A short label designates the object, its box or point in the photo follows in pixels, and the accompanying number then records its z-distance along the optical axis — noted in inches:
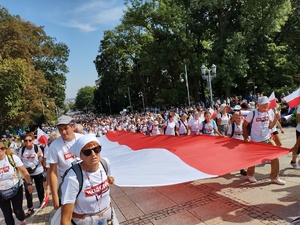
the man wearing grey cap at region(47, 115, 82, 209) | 142.2
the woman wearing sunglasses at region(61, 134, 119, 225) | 90.7
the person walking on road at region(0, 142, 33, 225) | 170.6
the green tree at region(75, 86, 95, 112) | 5585.6
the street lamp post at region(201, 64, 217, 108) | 695.1
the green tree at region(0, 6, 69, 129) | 913.5
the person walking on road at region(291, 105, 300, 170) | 231.3
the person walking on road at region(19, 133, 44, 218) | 233.1
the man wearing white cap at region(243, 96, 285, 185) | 215.2
